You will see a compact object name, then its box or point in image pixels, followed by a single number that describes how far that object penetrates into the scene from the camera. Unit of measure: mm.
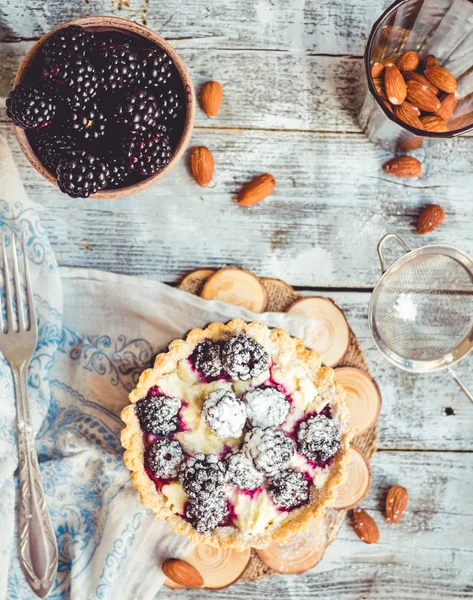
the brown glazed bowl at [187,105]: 620
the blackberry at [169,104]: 619
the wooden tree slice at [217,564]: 673
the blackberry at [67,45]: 589
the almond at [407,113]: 663
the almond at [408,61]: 666
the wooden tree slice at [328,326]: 676
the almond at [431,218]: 688
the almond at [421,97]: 663
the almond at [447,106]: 668
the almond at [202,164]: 682
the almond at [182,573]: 663
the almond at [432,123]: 667
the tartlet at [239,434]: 623
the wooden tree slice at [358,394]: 676
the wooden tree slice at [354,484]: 679
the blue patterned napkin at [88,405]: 666
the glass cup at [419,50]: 650
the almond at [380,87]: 663
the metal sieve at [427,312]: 681
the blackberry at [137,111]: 594
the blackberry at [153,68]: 610
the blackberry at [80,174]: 597
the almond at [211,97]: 680
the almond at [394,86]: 660
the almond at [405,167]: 688
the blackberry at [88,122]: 596
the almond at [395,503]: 693
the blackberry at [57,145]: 607
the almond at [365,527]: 691
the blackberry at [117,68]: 594
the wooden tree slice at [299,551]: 677
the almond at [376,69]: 662
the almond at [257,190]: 684
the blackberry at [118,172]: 610
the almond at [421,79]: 665
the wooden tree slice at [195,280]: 687
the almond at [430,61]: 672
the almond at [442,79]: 666
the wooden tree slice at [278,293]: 685
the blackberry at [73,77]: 586
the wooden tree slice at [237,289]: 679
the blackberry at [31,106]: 590
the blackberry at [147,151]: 602
